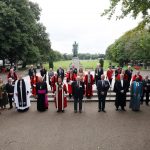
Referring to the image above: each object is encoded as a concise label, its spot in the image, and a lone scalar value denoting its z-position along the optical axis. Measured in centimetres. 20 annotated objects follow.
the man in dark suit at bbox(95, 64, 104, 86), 1024
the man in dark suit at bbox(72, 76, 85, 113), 745
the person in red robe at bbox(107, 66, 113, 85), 1082
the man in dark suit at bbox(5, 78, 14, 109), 817
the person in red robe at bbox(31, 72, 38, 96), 963
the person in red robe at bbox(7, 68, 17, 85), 927
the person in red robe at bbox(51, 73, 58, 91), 938
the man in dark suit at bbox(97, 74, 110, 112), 751
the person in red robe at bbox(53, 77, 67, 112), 763
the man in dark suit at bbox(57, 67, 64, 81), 1056
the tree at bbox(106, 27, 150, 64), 2334
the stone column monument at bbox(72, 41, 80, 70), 1957
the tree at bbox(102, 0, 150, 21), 790
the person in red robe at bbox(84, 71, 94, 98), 927
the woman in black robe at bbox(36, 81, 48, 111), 773
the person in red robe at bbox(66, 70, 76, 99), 981
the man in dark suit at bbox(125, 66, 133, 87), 1007
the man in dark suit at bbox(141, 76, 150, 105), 831
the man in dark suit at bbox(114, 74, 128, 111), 770
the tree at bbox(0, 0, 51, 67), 2181
